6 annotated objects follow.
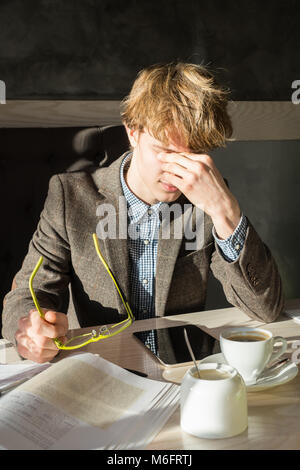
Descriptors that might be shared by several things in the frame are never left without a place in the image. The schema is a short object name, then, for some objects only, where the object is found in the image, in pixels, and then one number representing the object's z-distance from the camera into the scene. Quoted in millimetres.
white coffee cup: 770
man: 1144
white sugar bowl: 623
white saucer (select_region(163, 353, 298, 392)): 771
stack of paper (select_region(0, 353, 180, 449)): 626
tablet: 897
